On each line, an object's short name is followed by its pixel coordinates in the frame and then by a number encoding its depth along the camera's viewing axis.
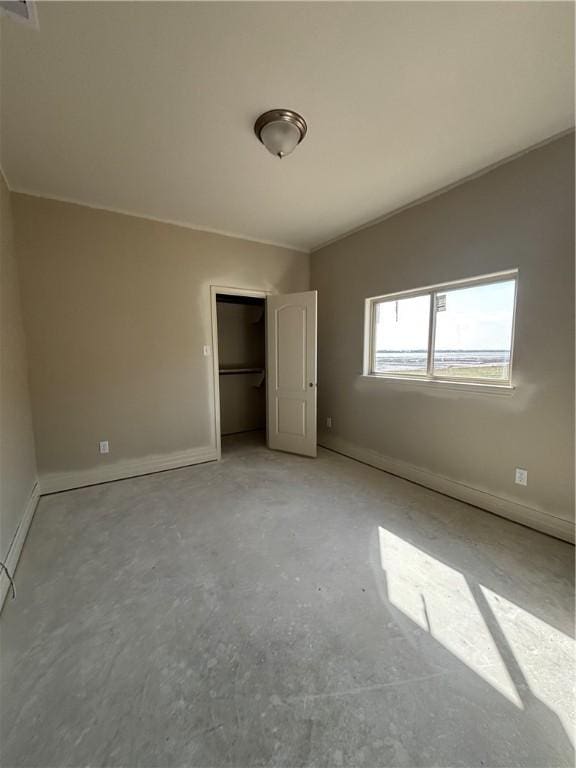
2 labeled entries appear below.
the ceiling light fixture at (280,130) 1.67
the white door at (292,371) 3.45
